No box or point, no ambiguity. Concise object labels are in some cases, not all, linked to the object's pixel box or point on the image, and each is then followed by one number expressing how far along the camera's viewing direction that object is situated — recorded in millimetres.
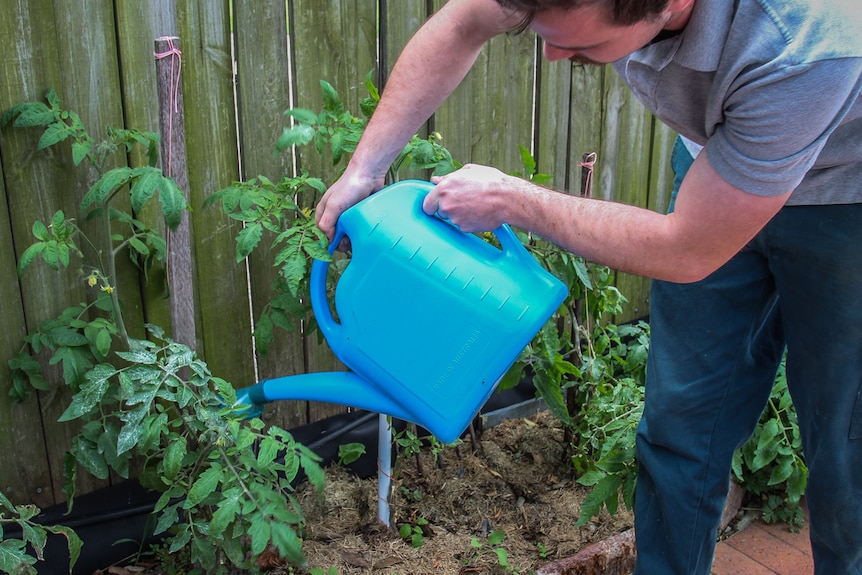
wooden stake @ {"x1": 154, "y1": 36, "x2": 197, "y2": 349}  1631
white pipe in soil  2164
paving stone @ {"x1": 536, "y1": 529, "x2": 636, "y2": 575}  2146
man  1141
